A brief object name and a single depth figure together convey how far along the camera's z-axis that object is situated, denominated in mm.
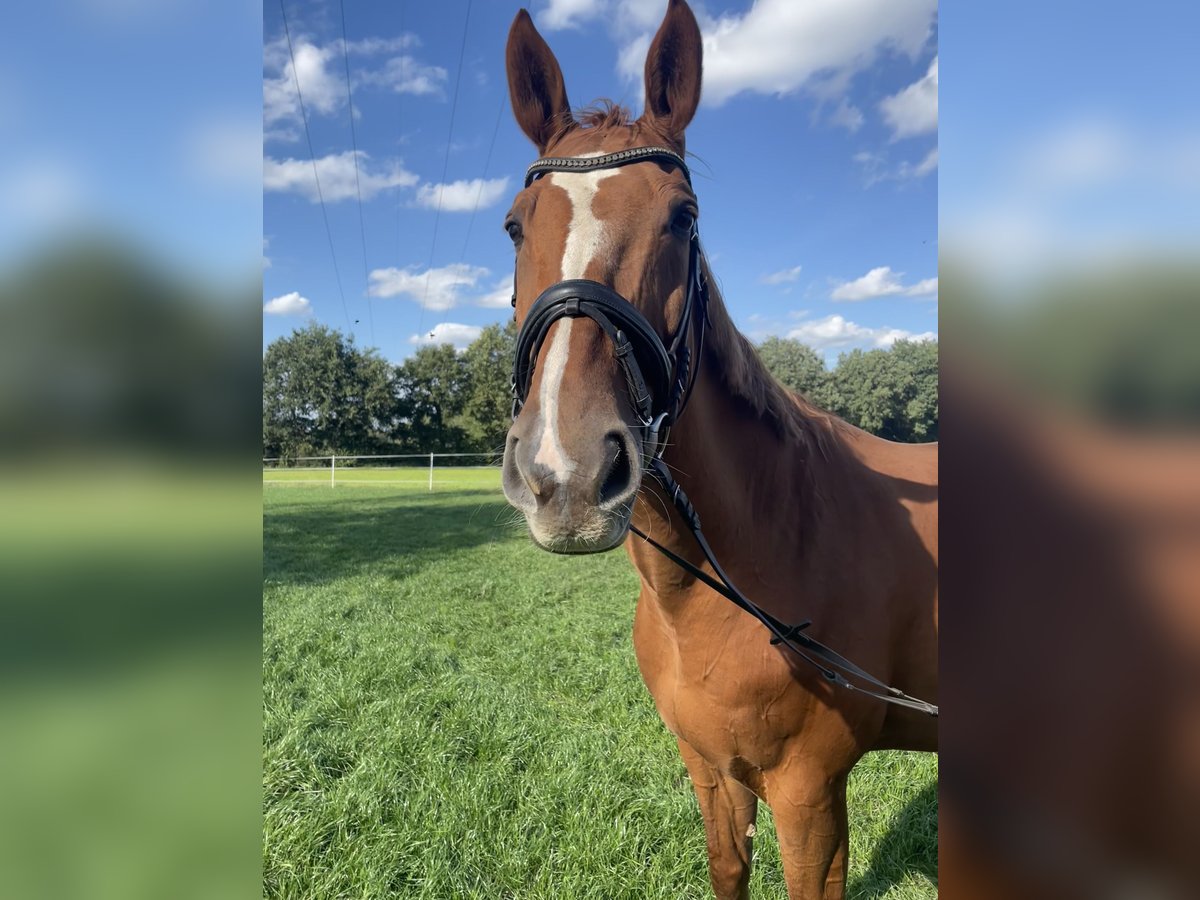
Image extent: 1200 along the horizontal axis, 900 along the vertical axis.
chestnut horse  1467
